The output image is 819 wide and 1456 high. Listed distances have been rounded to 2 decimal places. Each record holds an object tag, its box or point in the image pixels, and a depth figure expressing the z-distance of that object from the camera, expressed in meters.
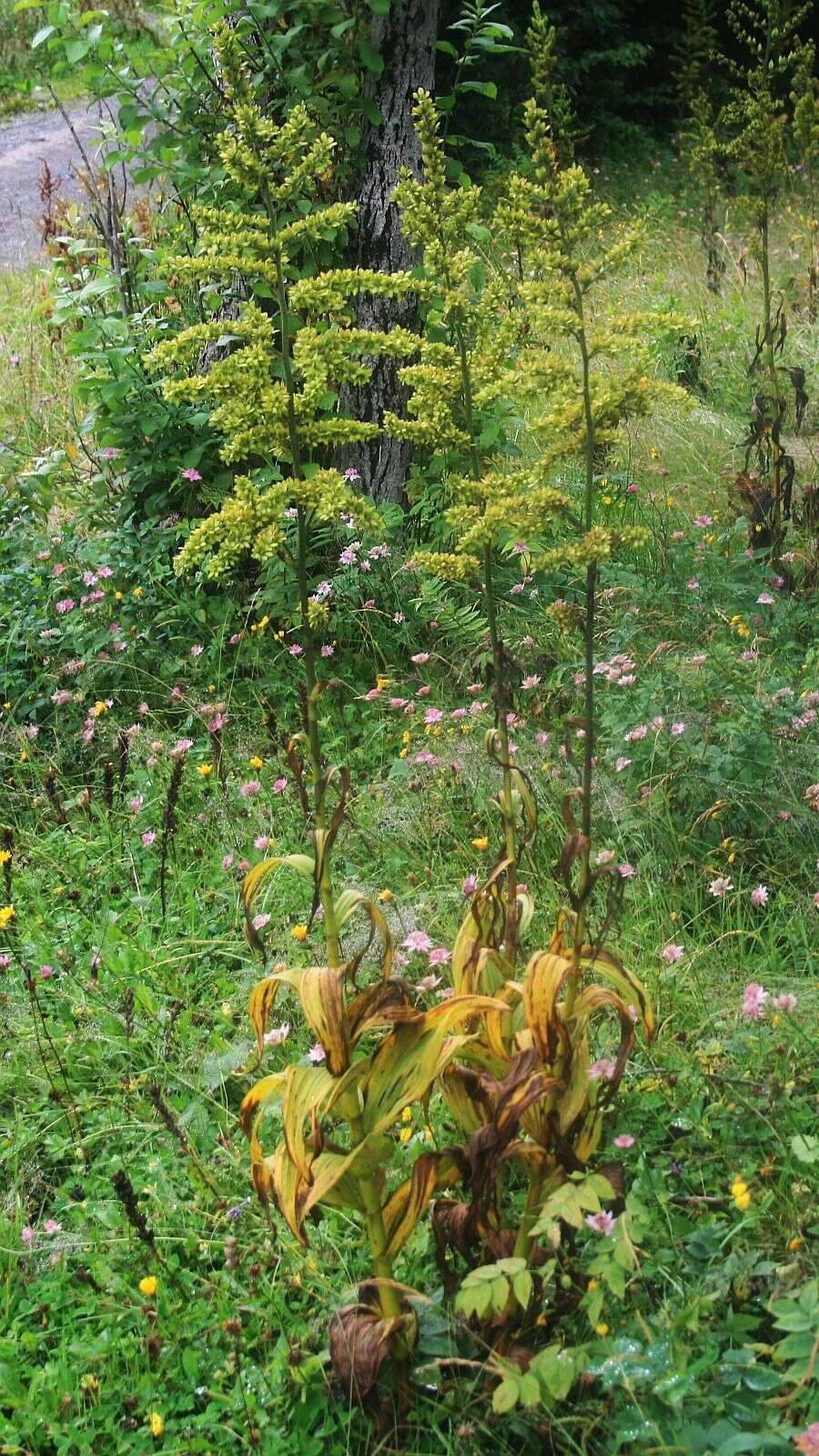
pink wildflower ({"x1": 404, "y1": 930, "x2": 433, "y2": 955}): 2.66
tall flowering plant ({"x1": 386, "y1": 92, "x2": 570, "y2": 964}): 2.16
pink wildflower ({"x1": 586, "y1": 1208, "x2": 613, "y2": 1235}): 1.94
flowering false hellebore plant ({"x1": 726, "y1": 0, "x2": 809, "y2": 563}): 4.38
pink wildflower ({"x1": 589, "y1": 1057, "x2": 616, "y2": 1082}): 2.19
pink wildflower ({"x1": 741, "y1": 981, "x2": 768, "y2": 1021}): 2.24
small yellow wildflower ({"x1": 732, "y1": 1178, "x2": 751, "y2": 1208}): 2.01
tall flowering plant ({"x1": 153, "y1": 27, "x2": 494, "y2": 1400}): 1.98
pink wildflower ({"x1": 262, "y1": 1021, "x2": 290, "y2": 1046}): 2.68
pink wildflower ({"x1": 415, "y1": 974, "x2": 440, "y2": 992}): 2.64
